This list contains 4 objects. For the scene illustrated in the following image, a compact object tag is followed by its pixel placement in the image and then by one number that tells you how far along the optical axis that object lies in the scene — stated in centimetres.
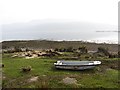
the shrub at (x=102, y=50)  1217
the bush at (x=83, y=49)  1228
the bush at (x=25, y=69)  775
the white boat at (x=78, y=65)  787
